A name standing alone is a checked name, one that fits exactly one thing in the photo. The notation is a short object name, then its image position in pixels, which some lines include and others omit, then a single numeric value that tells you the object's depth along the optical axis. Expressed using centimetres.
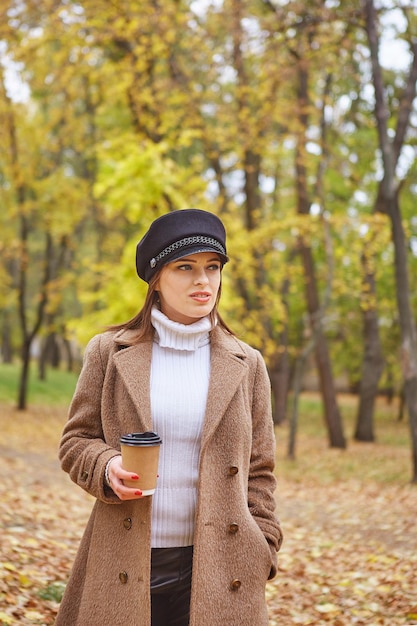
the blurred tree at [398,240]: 1020
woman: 231
